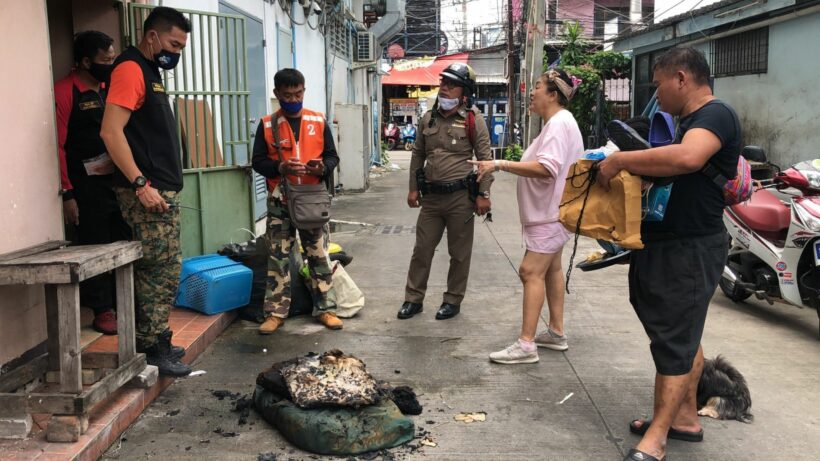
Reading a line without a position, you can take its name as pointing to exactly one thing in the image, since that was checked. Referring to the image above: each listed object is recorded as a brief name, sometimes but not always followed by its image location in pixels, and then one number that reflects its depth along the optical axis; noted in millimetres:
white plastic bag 5539
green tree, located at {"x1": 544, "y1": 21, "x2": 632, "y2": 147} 17562
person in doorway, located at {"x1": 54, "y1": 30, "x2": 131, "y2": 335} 4316
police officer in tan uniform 5289
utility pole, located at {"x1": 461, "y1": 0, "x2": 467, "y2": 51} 40000
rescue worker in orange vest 5012
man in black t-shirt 3037
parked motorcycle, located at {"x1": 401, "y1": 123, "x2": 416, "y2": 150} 31869
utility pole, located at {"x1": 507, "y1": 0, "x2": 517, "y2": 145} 24678
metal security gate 5543
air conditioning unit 17406
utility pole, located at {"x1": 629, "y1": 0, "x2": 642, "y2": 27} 30173
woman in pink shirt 4289
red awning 32156
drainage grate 9734
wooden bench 3018
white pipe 19422
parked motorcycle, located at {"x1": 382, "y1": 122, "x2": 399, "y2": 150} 31400
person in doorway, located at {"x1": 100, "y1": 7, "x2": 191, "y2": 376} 3613
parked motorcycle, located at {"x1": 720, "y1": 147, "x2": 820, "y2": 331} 5035
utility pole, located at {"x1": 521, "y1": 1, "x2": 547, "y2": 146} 12852
